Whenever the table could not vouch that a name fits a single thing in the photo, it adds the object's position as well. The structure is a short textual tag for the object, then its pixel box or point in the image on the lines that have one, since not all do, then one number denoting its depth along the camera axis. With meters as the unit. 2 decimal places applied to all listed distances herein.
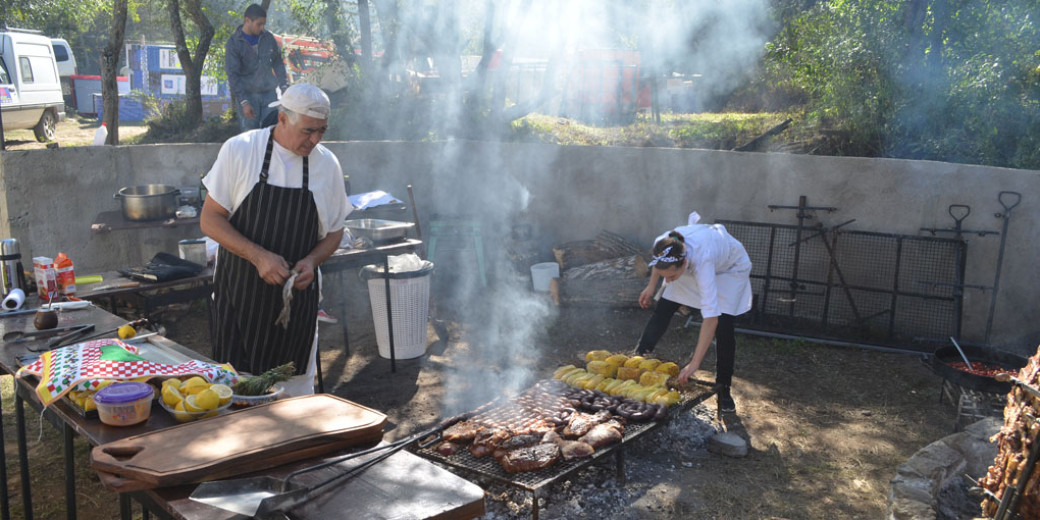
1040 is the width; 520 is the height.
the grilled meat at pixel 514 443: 4.16
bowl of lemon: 2.67
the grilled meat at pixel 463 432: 4.35
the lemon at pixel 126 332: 3.60
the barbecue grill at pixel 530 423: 3.93
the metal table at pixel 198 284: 5.10
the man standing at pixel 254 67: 9.22
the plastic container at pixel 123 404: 2.60
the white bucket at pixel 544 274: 9.35
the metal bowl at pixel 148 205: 7.40
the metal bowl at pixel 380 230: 6.48
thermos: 4.62
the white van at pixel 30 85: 15.61
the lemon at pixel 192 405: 2.67
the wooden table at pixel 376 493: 2.06
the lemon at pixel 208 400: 2.67
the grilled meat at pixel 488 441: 4.20
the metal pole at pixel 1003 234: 7.14
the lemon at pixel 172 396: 2.73
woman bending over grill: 5.14
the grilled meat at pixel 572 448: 4.20
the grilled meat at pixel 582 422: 4.48
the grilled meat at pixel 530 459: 4.00
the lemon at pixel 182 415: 2.67
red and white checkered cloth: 2.80
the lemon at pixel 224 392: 2.73
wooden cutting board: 2.17
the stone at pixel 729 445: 5.17
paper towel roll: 4.25
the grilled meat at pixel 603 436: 4.34
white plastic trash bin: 6.88
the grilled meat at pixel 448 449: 4.27
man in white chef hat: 3.61
